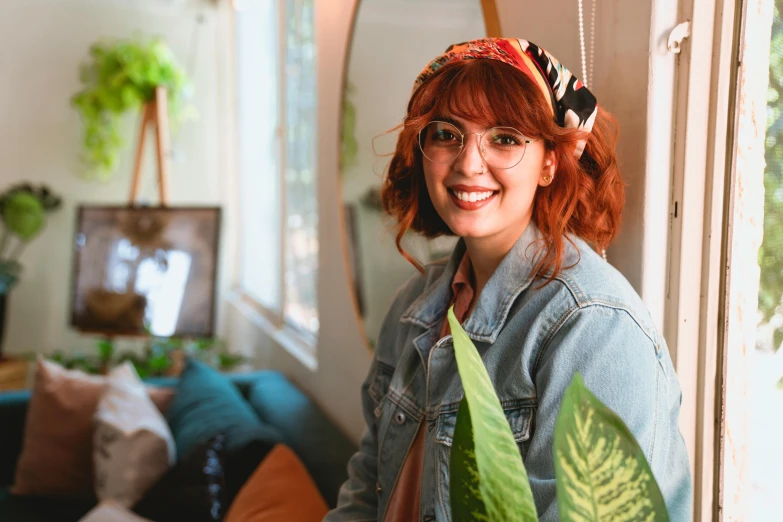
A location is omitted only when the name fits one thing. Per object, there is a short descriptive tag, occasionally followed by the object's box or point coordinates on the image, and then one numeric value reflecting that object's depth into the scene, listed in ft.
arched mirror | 5.02
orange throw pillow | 5.03
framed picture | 12.41
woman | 2.71
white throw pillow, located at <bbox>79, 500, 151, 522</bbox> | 5.72
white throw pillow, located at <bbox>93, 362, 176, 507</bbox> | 6.68
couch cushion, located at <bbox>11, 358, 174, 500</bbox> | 7.66
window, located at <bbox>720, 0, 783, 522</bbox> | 3.13
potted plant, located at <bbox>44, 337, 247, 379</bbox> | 11.18
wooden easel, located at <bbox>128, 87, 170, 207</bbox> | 12.79
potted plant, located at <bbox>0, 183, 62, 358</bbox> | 13.33
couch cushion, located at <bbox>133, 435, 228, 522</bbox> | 5.70
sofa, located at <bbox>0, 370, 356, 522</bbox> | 6.18
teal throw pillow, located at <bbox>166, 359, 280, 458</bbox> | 6.61
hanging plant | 12.76
